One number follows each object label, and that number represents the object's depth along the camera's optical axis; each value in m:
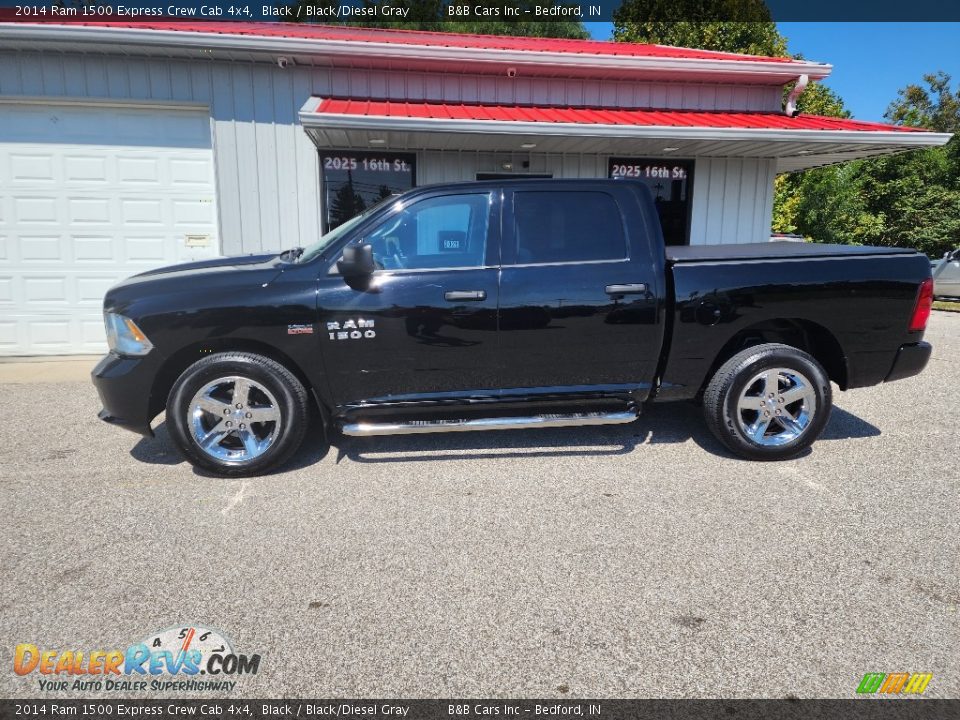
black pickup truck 4.21
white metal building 7.78
